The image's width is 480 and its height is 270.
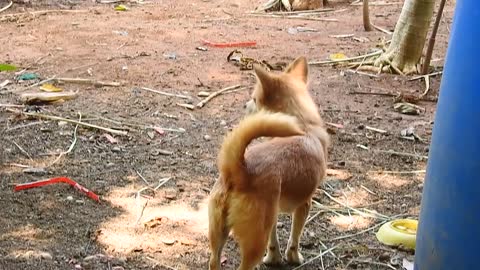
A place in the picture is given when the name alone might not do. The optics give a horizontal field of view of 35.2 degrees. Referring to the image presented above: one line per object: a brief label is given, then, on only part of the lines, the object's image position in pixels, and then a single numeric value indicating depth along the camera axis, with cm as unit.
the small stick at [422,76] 759
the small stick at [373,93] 712
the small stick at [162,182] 488
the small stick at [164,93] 690
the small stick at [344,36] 976
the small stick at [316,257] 400
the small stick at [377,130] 604
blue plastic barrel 301
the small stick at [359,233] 429
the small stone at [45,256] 388
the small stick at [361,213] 456
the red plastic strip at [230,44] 908
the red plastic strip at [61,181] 467
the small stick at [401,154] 556
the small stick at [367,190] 493
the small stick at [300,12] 1187
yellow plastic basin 416
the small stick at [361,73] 774
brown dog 332
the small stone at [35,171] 500
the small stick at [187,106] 656
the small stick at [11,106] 635
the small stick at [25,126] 585
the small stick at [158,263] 389
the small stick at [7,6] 1137
